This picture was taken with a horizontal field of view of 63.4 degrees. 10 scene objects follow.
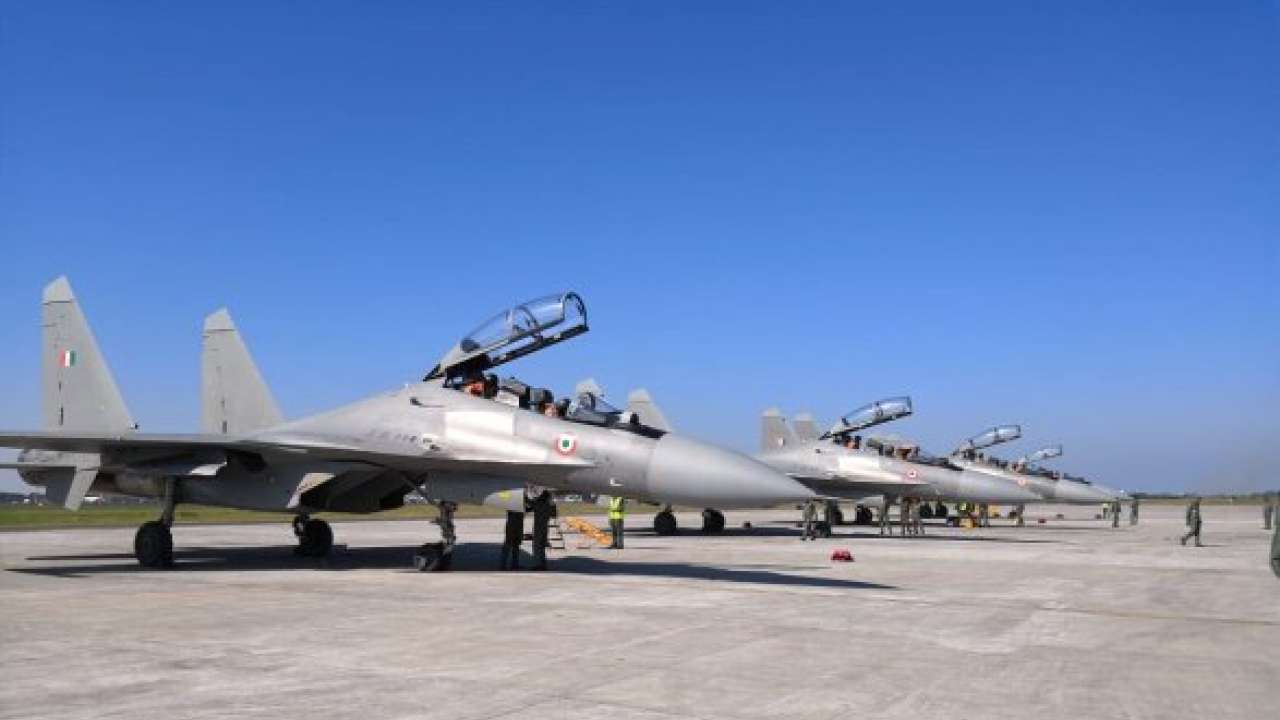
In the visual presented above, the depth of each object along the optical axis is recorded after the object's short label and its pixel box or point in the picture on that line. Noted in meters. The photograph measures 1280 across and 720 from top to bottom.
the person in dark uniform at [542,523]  13.95
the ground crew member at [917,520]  29.70
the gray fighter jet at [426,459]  12.87
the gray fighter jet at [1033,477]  37.88
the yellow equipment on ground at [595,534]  23.05
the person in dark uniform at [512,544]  14.78
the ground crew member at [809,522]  26.59
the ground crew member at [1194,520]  25.64
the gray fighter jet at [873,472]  30.08
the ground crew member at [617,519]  21.38
